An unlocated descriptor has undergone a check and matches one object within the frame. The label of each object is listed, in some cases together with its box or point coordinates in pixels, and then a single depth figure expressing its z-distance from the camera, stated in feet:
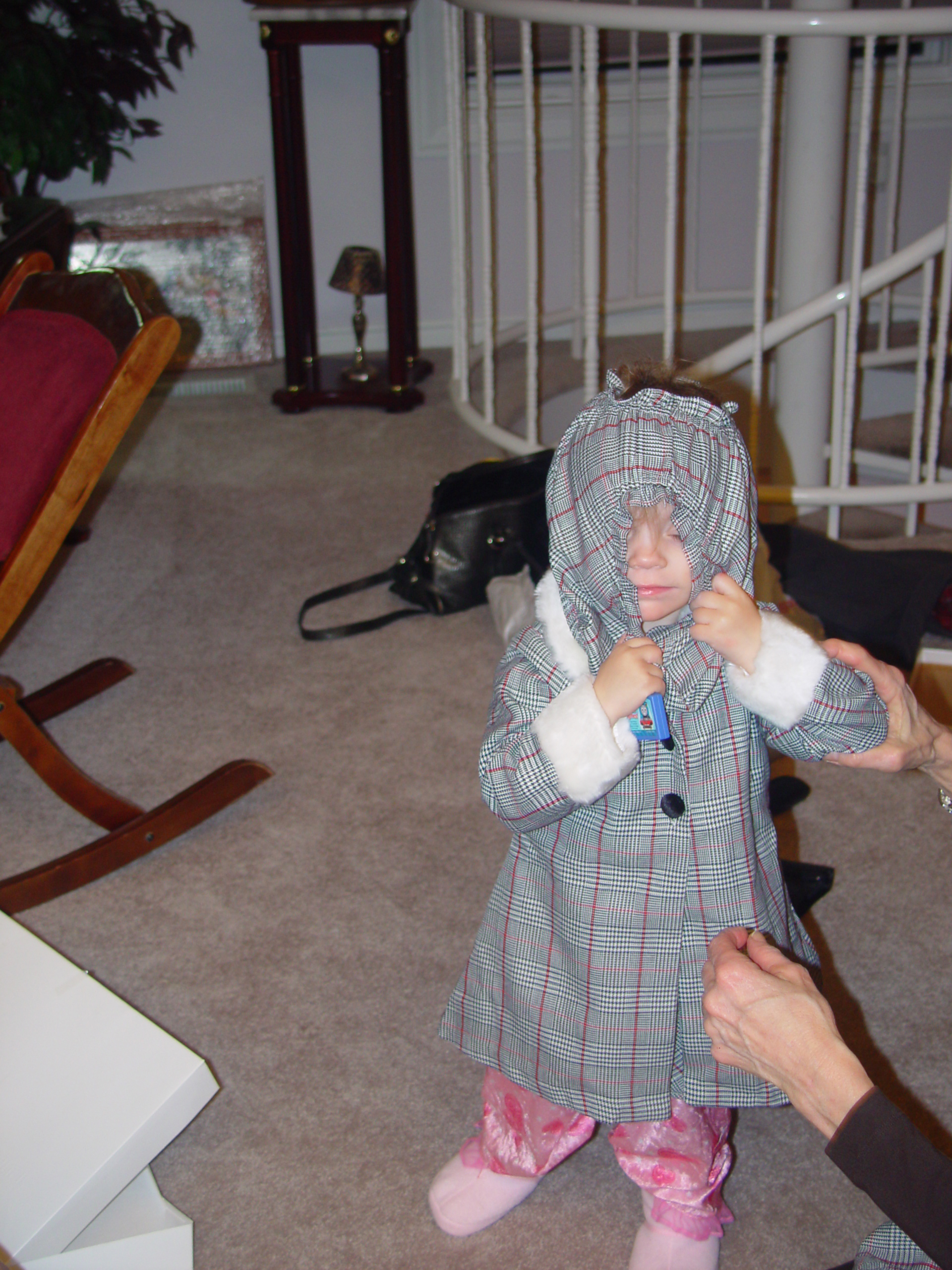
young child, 3.16
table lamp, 11.25
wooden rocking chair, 5.60
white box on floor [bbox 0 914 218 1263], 3.55
